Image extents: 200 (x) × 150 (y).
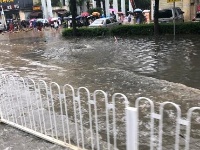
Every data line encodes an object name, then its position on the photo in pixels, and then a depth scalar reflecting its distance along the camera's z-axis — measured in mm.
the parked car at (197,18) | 23128
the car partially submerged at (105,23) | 27327
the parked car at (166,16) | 25266
